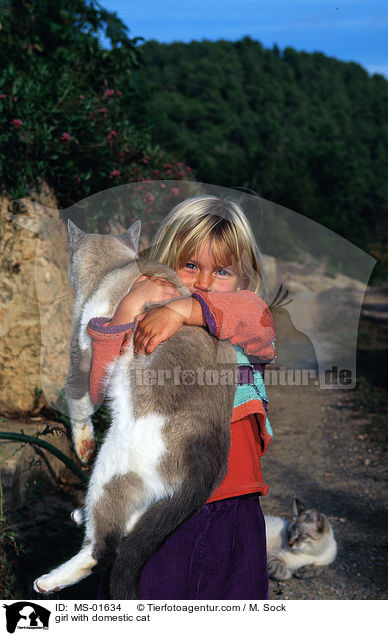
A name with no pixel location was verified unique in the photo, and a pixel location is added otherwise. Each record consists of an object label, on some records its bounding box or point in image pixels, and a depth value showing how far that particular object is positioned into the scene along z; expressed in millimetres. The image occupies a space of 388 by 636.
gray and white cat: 1622
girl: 1751
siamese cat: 3914
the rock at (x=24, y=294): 4074
